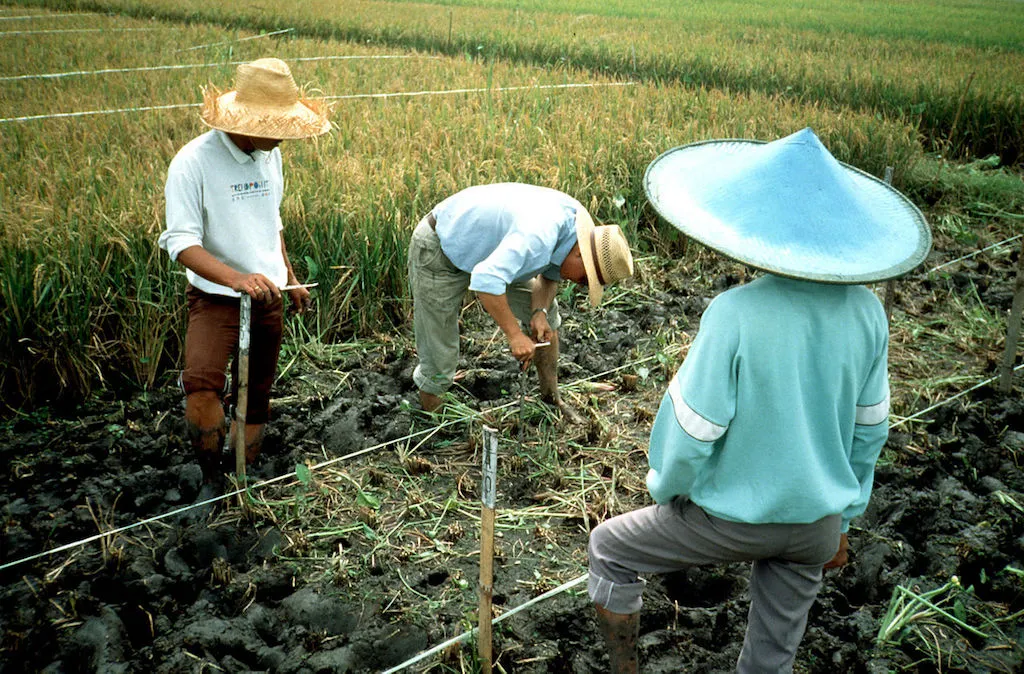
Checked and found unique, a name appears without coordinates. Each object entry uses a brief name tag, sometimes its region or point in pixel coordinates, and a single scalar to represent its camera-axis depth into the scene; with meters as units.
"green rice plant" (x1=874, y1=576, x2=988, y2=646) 2.20
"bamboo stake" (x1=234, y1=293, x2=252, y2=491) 2.48
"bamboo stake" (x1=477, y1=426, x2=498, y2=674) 1.79
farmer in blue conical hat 1.47
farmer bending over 2.53
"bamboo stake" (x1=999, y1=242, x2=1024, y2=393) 3.42
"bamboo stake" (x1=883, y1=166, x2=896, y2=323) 3.25
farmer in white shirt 2.43
